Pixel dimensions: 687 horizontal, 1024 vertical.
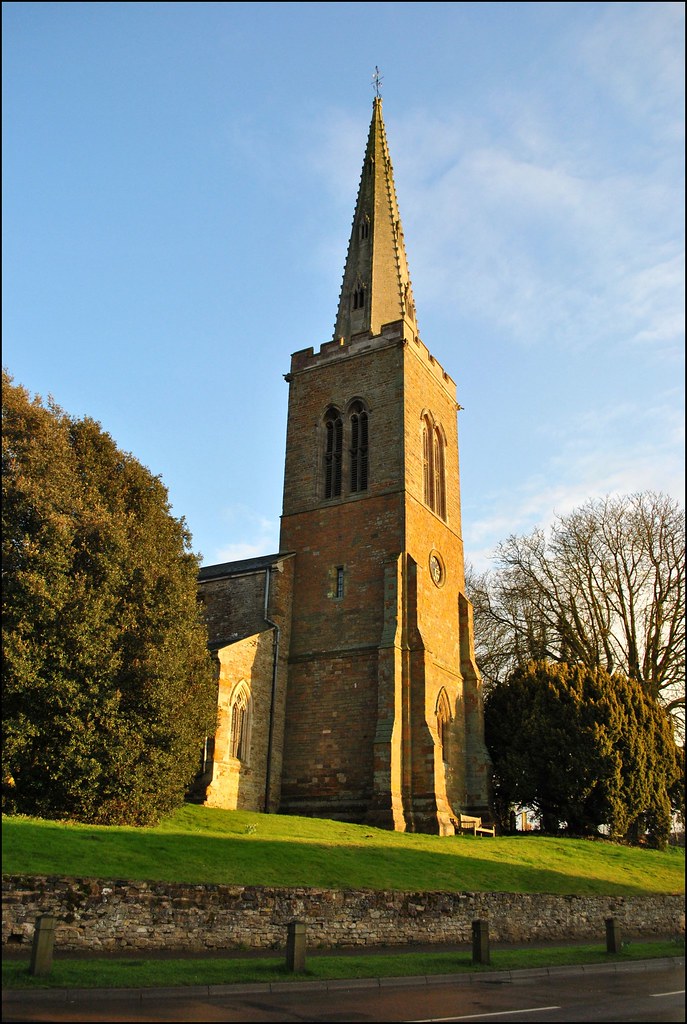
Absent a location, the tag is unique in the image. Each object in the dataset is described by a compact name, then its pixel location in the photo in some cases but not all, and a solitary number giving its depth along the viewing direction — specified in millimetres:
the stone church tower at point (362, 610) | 25906
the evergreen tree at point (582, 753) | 29562
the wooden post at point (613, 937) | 15516
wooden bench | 26750
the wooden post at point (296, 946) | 11539
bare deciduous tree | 37281
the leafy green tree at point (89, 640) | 18359
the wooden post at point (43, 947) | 10109
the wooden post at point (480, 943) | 13266
